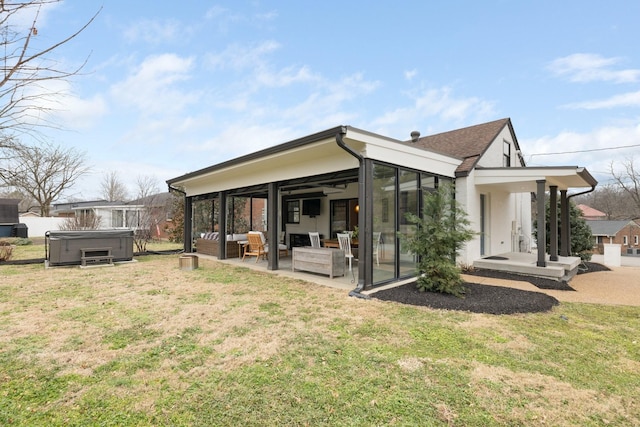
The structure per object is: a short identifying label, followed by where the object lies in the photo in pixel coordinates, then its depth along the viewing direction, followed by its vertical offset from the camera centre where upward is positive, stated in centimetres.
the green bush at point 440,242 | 549 -42
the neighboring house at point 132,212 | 1592 +51
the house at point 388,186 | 599 +101
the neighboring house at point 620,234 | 3294 -170
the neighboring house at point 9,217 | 1931 +19
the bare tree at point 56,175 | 2280 +348
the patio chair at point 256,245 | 960 -80
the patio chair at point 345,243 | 775 -61
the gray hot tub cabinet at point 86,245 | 837 -71
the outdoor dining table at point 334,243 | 1029 -80
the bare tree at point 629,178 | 2873 +392
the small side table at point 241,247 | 1074 -99
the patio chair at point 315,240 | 881 -59
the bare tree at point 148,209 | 1353 +61
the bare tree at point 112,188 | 3153 +328
